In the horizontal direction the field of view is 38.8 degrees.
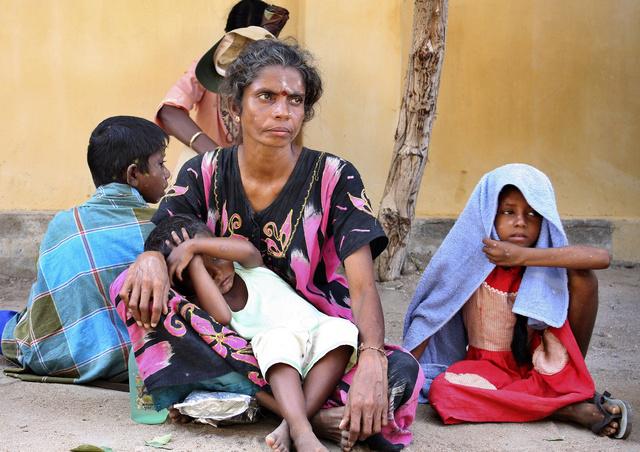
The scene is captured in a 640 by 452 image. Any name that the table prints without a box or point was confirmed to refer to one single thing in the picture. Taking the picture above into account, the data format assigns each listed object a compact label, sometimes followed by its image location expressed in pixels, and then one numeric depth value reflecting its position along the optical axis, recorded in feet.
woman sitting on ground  10.83
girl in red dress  11.69
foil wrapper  10.71
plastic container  11.32
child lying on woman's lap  10.24
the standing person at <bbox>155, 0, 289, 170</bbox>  17.07
